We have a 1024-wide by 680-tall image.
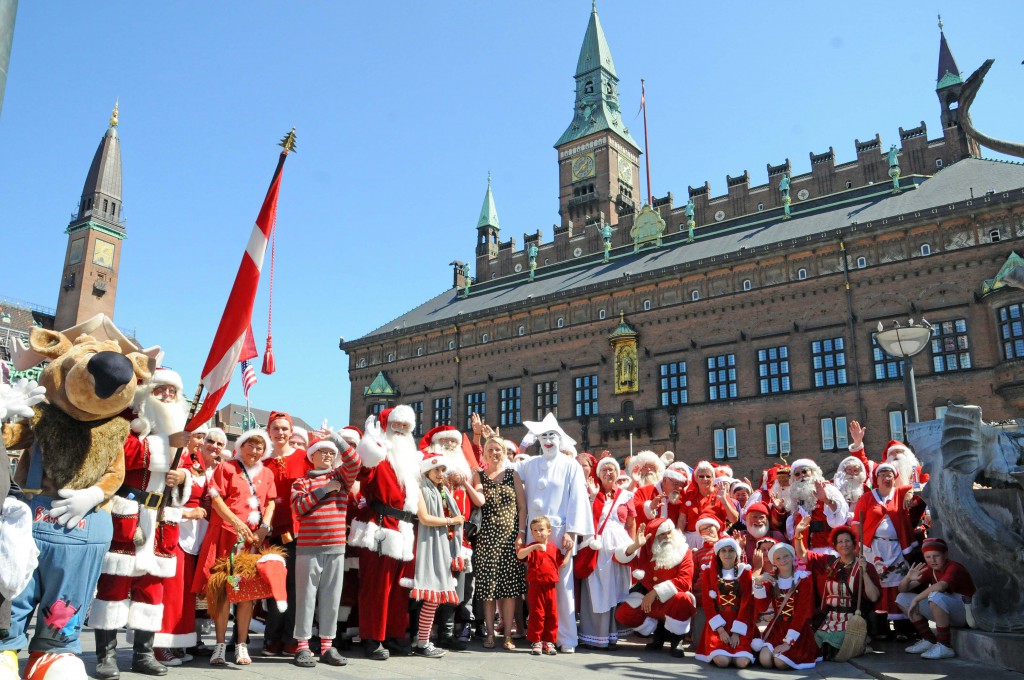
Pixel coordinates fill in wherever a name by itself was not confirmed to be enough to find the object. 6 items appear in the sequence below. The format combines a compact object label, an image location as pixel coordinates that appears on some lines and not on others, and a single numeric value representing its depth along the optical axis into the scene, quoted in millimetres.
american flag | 16212
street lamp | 11586
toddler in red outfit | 7328
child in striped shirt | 6344
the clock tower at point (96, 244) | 74000
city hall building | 26984
